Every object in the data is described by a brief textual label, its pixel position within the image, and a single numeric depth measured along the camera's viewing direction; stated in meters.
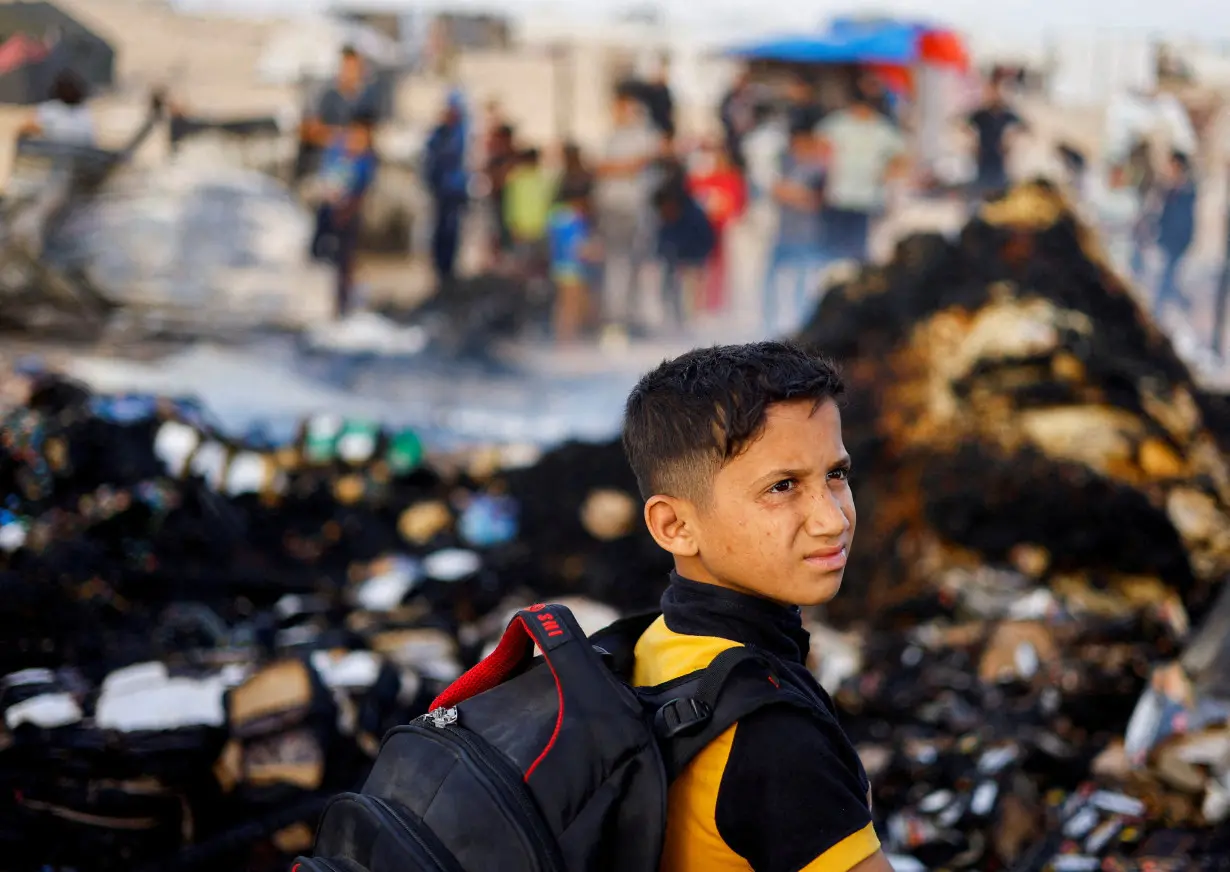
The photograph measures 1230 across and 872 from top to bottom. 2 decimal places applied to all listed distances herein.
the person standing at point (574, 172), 9.56
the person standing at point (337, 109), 9.09
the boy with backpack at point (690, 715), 1.41
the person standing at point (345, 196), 9.12
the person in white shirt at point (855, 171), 9.88
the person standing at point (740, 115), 9.85
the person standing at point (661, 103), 9.72
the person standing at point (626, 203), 9.65
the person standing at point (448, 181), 9.39
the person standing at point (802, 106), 9.90
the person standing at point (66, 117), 8.39
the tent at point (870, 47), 9.96
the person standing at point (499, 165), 9.46
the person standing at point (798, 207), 9.90
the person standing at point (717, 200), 9.80
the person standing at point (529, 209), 9.51
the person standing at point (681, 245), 9.73
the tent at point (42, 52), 8.34
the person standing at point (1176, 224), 9.28
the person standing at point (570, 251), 9.58
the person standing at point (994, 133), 9.62
